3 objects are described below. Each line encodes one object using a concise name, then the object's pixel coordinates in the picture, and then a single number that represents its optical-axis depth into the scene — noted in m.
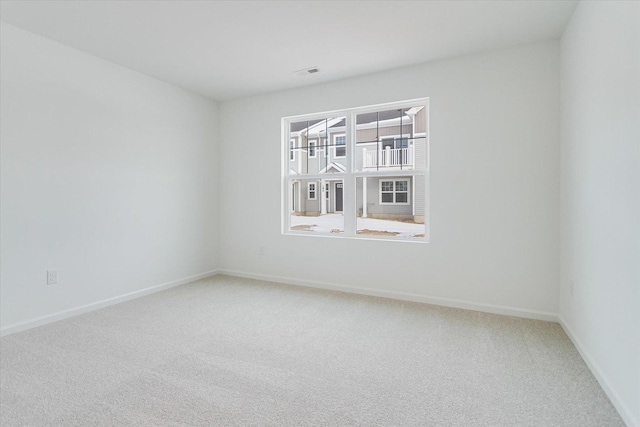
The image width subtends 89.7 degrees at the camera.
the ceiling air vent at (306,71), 3.55
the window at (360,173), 3.63
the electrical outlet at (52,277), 2.91
